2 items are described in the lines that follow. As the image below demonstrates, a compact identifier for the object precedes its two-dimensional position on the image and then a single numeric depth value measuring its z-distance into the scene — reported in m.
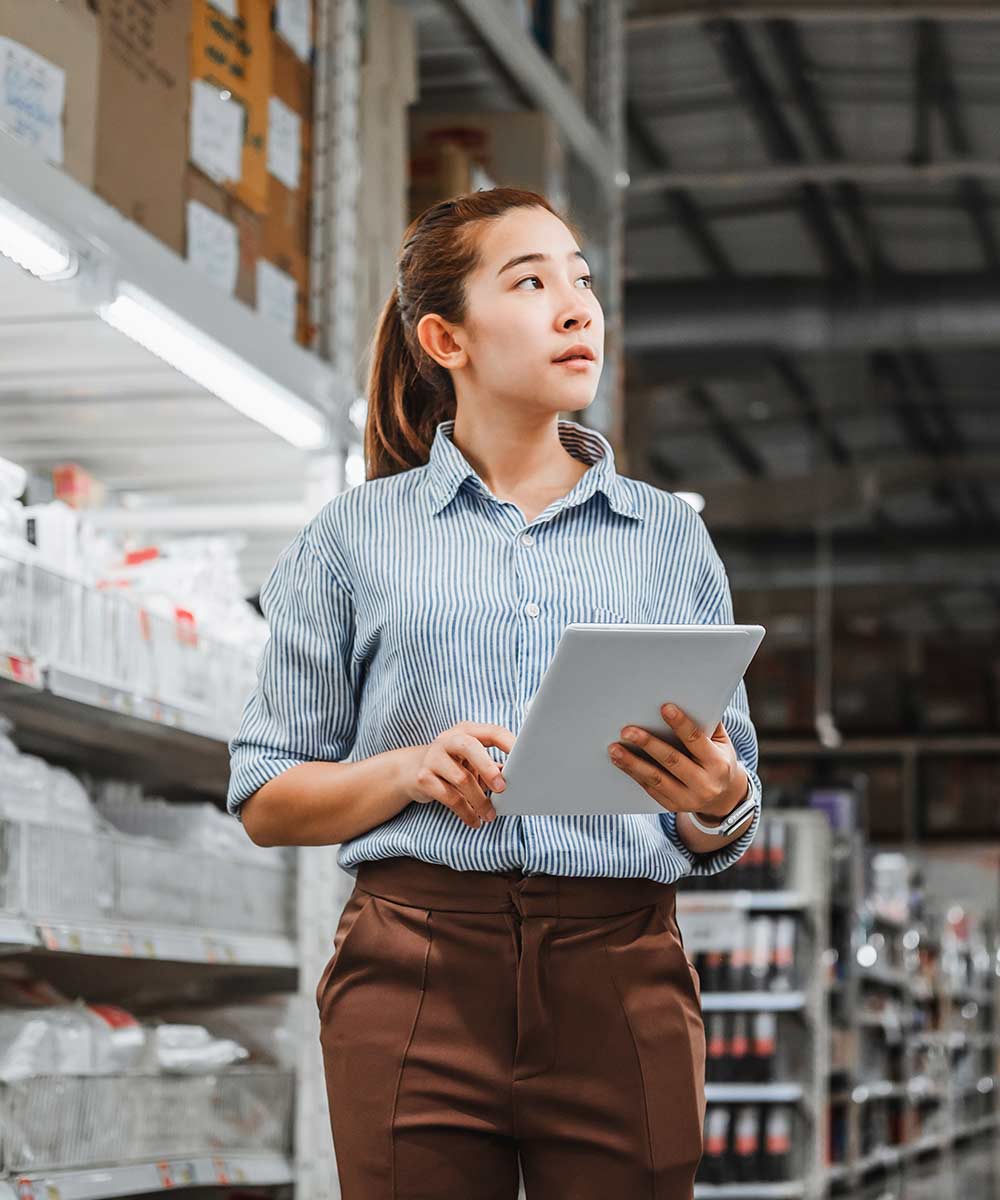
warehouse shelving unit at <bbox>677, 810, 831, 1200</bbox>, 7.42
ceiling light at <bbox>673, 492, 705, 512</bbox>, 14.03
